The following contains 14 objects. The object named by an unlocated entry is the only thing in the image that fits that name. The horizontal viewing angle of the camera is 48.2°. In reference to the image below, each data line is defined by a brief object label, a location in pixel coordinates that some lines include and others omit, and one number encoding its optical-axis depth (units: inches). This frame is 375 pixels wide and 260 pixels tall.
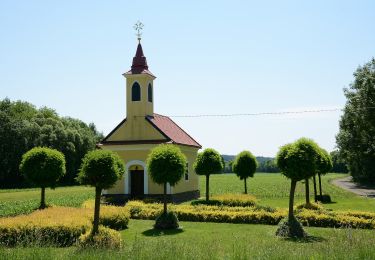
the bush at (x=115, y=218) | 791.1
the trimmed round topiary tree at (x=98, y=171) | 655.1
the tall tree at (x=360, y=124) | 1680.6
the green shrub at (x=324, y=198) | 1289.4
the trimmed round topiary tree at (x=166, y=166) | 837.8
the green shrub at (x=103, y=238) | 560.4
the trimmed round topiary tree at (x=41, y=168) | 1047.0
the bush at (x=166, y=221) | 805.9
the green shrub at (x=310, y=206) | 997.8
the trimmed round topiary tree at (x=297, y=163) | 718.5
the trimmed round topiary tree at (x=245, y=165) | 1476.4
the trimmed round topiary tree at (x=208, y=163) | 1317.7
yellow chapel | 1307.8
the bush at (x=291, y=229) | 687.7
